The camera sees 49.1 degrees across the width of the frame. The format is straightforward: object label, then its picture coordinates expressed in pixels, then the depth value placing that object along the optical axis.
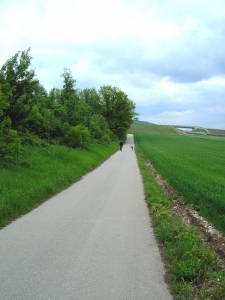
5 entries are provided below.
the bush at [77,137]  24.25
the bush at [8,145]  11.28
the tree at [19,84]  15.14
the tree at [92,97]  64.50
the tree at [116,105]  67.38
